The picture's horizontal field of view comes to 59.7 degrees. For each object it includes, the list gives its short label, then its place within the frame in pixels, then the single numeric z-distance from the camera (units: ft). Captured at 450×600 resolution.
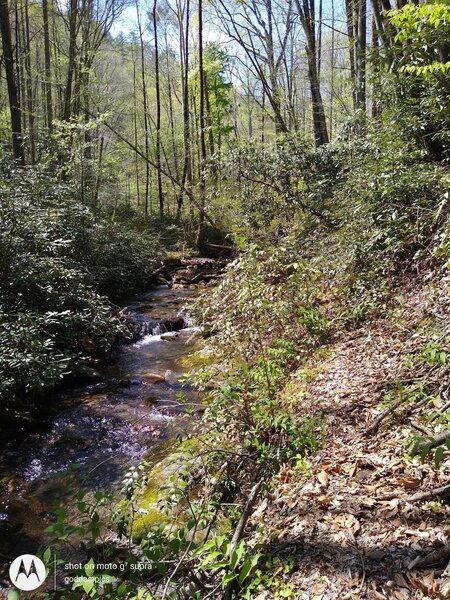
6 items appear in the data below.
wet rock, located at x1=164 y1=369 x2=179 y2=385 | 22.99
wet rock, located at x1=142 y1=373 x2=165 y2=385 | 23.22
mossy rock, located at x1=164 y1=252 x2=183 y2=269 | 53.26
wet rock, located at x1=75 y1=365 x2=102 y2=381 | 23.56
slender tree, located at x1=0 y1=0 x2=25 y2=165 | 34.76
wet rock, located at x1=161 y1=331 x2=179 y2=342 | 30.81
